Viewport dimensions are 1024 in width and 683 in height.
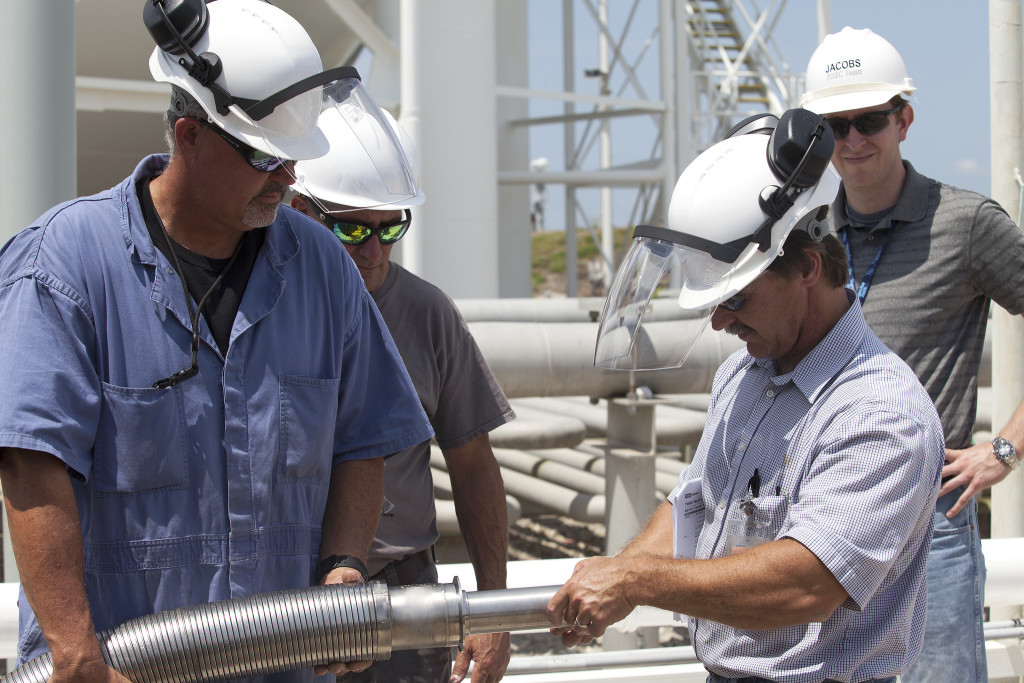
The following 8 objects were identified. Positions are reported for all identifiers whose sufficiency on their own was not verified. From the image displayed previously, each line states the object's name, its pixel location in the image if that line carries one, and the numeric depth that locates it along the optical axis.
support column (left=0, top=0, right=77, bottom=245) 2.80
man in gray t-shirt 2.59
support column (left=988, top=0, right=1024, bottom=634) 3.95
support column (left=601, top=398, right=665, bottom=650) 5.41
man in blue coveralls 1.67
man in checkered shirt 1.76
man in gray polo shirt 2.55
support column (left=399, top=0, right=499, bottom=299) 9.38
